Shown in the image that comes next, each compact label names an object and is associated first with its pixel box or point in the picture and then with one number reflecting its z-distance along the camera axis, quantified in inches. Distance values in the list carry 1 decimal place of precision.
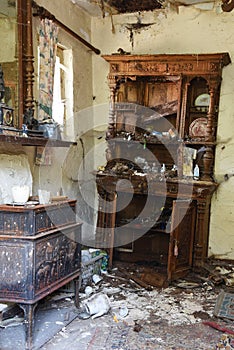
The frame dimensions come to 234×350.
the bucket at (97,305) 110.3
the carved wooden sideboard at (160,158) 149.3
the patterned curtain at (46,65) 122.4
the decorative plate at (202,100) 162.7
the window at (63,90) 153.3
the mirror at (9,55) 105.3
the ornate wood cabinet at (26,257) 88.7
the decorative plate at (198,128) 160.7
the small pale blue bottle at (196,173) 156.4
